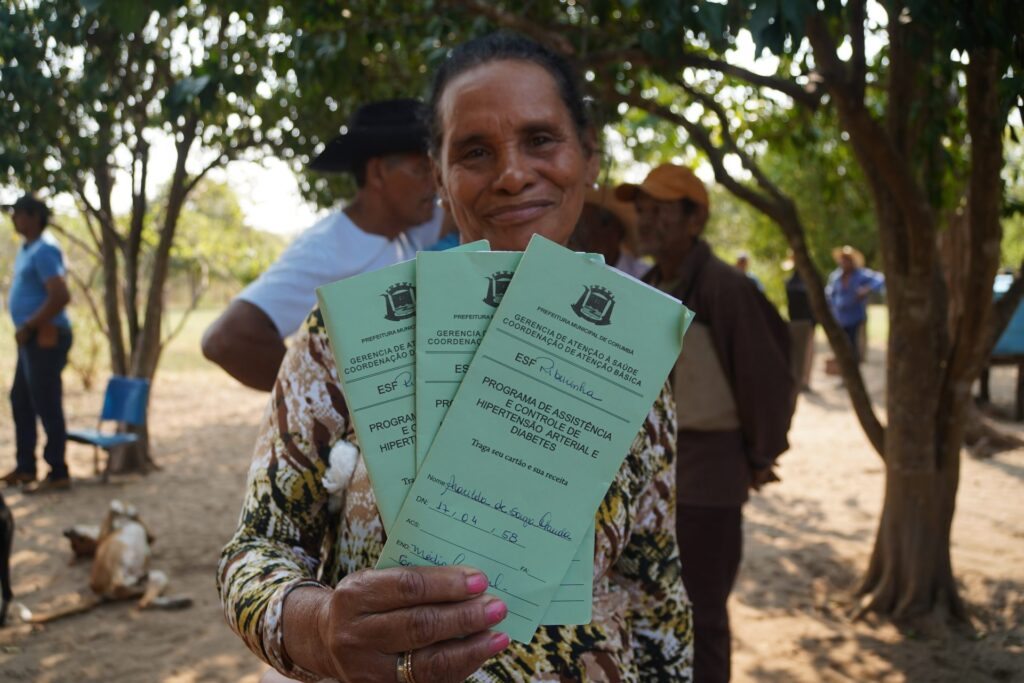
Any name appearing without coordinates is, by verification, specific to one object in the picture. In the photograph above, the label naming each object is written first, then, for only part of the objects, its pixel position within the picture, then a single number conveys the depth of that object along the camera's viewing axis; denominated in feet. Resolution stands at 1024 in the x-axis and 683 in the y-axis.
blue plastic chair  24.13
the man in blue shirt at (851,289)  40.60
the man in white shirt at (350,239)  7.92
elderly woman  2.97
